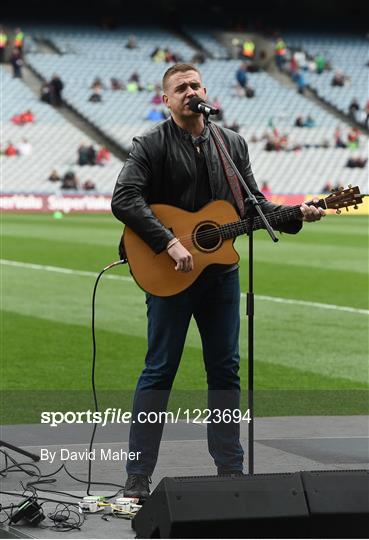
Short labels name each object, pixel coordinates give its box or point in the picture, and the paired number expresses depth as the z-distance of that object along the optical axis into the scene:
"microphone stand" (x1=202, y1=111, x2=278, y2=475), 6.04
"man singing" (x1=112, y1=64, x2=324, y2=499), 6.25
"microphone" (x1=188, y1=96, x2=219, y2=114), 6.03
